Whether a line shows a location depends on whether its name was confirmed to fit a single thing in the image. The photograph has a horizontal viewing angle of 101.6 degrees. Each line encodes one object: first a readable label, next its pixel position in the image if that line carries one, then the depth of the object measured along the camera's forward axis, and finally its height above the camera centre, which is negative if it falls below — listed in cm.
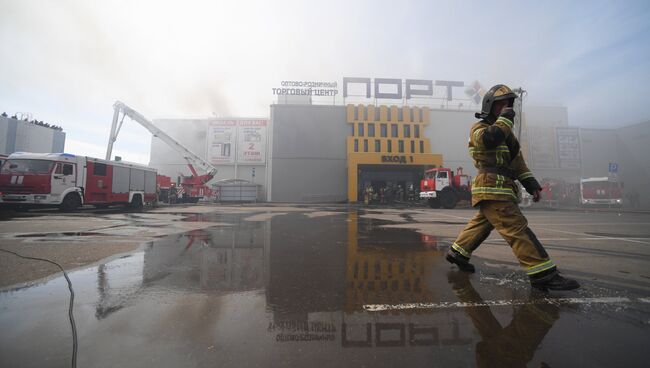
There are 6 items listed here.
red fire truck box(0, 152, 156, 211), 1050 +51
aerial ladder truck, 2069 +325
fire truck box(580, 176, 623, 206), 2258 +60
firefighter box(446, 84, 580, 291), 252 +5
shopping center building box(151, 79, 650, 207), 2992 +626
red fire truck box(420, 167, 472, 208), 1762 +55
